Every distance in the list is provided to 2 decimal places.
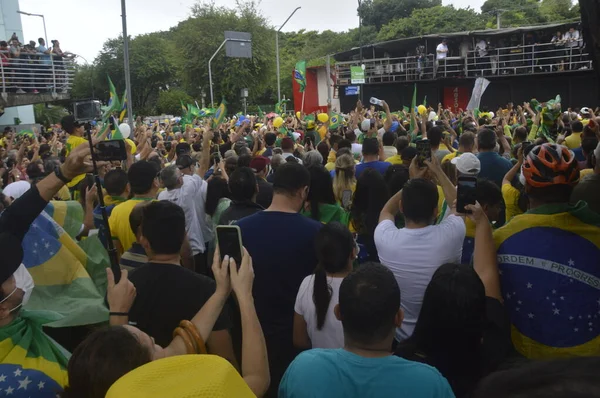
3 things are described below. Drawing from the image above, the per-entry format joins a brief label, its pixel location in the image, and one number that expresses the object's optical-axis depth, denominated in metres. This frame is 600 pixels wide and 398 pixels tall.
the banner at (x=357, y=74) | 23.48
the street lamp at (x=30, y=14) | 27.30
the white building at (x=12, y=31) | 26.59
